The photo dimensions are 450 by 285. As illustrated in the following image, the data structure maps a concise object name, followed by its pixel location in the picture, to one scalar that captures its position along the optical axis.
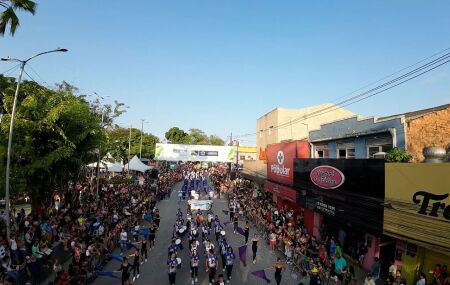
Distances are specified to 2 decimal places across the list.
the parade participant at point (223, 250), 16.79
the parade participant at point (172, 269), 14.70
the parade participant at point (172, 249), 15.74
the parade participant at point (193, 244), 16.73
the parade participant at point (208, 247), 16.35
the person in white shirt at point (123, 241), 19.59
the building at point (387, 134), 16.33
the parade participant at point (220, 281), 13.15
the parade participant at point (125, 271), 14.27
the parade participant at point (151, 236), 20.67
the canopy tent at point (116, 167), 40.44
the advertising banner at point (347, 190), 15.16
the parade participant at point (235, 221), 24.71
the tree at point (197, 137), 123.80
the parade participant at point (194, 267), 15.60
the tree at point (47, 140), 19.61
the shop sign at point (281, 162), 26.02
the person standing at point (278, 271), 15.28
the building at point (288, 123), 40.59
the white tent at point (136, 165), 41.81
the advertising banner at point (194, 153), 49.91
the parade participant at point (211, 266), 15.35
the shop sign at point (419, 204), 11.73
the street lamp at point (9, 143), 15.50
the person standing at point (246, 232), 21.61
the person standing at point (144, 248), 18.36
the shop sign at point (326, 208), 18.69
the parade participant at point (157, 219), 24.22
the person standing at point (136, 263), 15.91
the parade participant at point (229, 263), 16.12
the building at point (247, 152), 80.71
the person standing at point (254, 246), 18.92
